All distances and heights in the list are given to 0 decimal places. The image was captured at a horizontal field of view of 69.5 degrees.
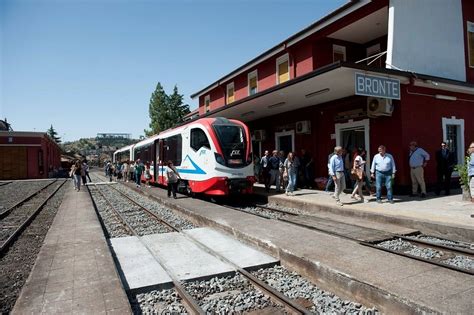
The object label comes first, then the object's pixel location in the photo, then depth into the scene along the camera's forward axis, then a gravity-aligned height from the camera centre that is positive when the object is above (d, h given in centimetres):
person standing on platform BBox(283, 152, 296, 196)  1248 -42
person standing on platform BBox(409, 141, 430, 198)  1027 -12
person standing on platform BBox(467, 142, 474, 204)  779 -29
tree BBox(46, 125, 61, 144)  11226 +1152
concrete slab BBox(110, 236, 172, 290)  489 -166
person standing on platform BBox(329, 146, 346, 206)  1011 -22
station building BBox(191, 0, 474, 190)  1095 +246
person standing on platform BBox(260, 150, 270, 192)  1434 -34
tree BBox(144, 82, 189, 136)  5609 +906
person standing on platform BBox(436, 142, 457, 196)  1066 -17
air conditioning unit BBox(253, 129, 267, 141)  1814 +151
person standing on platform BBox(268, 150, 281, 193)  1409 -9
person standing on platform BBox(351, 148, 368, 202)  1009 -32
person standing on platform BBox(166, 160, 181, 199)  1343 -44
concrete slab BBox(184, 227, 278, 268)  565 -161
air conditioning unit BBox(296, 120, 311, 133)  1466 +157
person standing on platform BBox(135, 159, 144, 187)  2041 -40
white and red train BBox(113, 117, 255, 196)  1165 +24
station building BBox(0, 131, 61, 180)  3300 +133
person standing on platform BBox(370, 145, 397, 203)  958 -23
